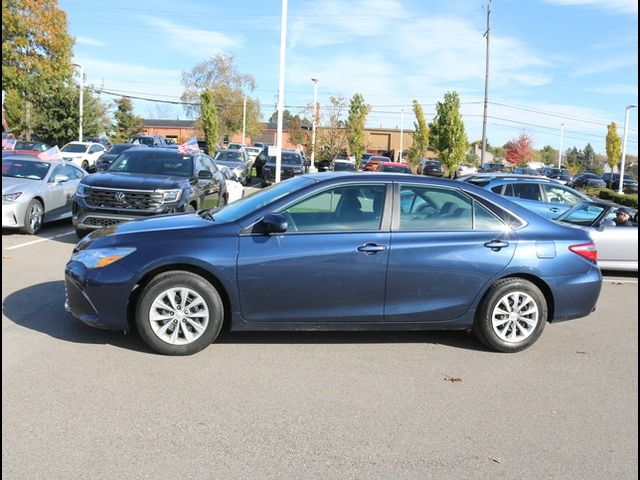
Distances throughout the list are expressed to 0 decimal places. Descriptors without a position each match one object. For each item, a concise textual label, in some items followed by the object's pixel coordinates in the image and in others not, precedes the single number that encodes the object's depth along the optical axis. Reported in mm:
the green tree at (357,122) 36375
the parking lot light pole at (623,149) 40969
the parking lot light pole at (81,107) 41406
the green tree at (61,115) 43750
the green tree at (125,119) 63475
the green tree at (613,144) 49966
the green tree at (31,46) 35156
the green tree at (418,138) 47844
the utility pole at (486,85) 34625
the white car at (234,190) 14602
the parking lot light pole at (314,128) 38250
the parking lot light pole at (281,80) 19000
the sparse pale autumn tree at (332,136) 38094
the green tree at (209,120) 41344
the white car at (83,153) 29938
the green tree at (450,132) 31234
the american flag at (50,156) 13123
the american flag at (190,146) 15966
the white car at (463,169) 37397
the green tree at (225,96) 75438
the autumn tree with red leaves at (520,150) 85188
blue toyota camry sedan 5113
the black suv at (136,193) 9906
